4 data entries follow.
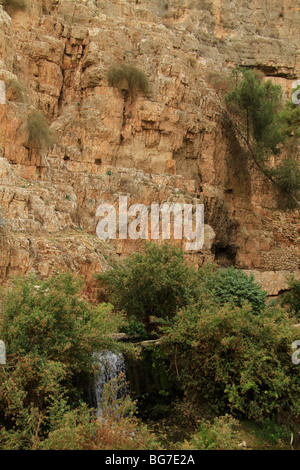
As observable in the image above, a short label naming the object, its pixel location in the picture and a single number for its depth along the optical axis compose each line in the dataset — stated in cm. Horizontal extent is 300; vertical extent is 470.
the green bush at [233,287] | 1394
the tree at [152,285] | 1330
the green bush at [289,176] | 2776
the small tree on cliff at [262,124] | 2719
